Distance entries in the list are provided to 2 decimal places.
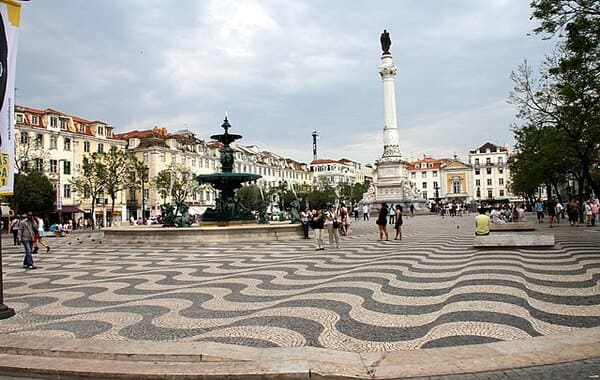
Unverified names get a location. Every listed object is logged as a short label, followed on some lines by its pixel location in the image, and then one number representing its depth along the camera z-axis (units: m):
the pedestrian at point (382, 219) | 20.24
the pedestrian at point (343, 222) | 26.73
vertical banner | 7.31
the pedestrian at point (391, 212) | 40.00
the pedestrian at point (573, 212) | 28.39
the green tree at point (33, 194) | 44.78
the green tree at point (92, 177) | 53.73
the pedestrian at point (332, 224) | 18.73
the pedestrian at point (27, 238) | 14.25
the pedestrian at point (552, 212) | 30.49
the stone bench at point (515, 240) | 15.05
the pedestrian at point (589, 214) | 27.03
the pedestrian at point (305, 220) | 24.23
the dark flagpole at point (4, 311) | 7.36
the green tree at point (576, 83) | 13.17
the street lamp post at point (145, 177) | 47.91
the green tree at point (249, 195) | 80.62
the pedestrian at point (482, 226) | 15.91
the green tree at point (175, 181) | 66.62
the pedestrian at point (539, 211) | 36.19
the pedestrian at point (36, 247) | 19.57
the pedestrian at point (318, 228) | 17.87
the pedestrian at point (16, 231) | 25.98
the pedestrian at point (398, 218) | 20.98
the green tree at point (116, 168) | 54.72
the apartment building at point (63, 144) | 55.69
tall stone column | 61.84
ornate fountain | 26.98
